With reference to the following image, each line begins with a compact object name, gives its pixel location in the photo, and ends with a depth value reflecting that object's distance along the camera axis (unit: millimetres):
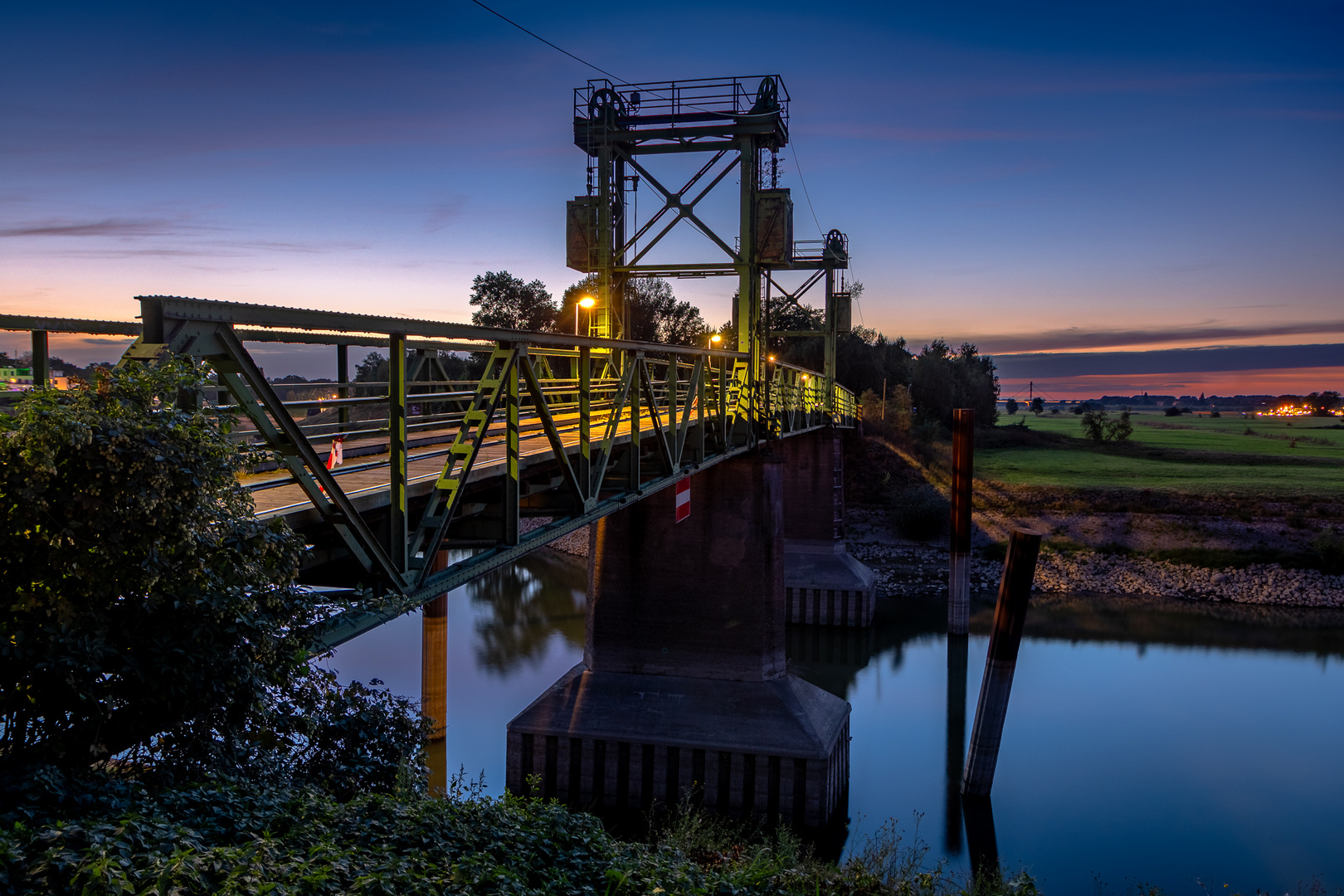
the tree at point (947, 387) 79562
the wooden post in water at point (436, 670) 21141
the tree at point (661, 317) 71062
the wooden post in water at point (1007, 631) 17344
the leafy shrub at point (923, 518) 46000
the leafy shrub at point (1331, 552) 38406
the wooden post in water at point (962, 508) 29641
